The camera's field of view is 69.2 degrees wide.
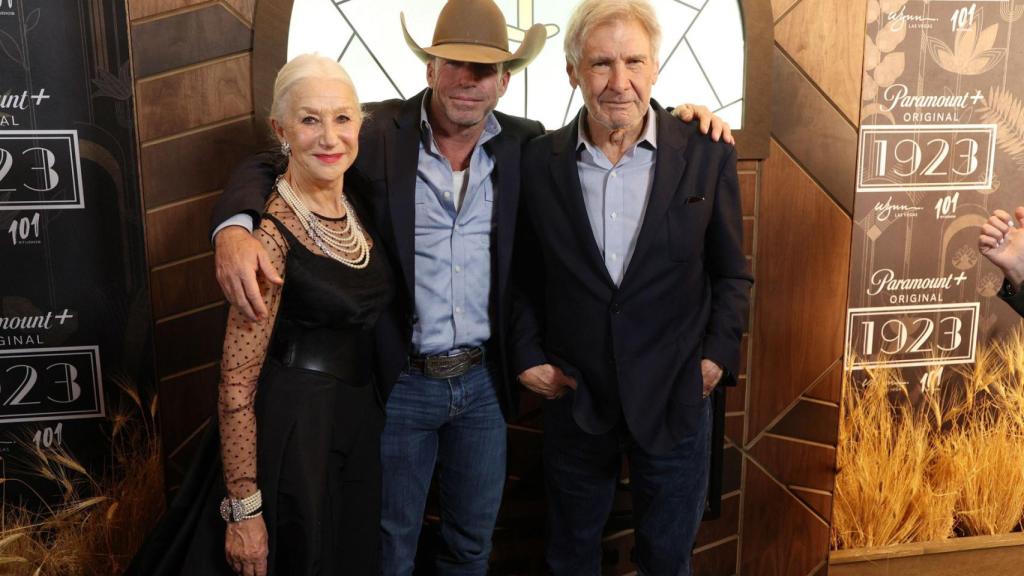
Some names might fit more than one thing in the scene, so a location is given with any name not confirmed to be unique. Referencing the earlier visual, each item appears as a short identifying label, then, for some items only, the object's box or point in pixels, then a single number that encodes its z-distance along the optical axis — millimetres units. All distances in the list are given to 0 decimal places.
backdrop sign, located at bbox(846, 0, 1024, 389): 2818
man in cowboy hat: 1843
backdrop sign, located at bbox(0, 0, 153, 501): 2141
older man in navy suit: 1801
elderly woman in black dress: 1495
